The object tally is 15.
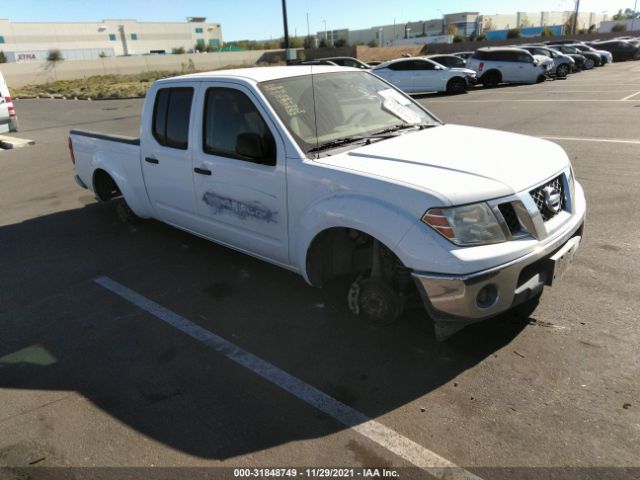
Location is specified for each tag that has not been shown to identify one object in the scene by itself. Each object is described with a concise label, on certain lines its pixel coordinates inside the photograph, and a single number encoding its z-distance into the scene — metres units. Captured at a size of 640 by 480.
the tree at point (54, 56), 68.69
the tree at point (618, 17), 102.25
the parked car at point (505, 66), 22.67
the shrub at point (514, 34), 65.69
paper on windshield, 4.46
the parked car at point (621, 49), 39.38
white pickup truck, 2.97
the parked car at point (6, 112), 13.74
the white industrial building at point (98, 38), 85.81
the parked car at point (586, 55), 31.80
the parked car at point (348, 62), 24.33
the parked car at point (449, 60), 21.88
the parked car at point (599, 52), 33.56
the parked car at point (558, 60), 25.97
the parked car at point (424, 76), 20.83
